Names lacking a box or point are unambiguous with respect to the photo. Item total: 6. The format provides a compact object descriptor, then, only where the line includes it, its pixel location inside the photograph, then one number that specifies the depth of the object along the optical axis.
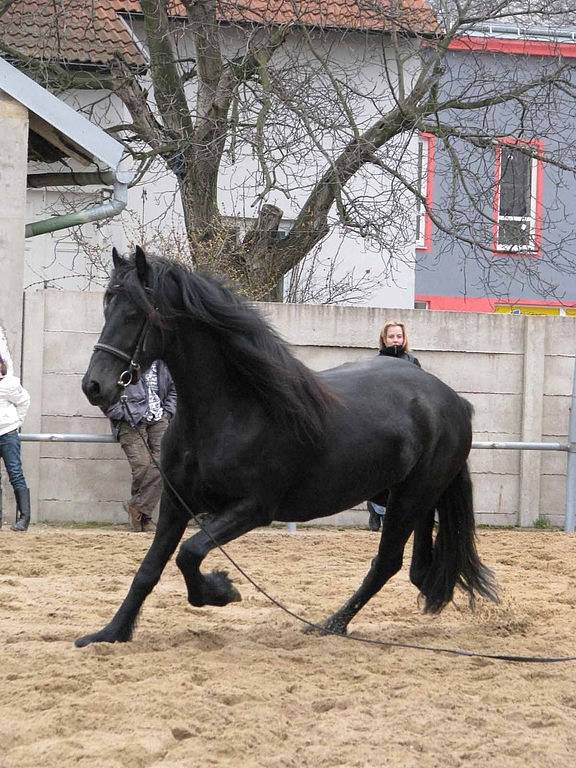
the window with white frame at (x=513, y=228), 28.23
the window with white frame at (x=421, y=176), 27.78
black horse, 10.12
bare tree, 26.06
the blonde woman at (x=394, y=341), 19.87
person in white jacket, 19.03
